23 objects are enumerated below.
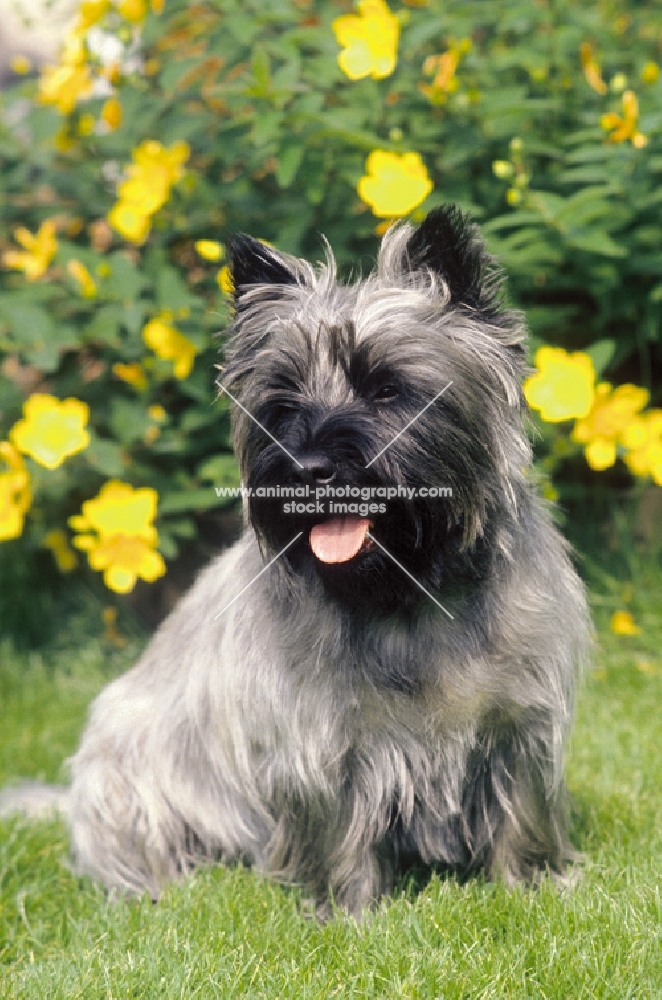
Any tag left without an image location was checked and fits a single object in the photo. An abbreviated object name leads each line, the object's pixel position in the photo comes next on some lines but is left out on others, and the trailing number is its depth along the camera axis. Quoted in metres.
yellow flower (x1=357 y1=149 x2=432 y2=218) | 3.45
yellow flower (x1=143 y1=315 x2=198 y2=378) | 3.96
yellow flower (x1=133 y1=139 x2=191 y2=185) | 3.94
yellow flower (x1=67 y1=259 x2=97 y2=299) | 3.98
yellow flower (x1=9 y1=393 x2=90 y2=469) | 3.88
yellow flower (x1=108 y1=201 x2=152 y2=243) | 3.95
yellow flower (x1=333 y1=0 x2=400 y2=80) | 3.56
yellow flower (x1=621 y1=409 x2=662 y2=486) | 3.75
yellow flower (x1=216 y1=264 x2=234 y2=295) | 2.62
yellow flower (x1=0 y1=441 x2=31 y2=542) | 3.97
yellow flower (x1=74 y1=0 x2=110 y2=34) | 3.96
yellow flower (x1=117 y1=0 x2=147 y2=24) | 3.94
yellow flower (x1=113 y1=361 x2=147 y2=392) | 4.09
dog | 2.33
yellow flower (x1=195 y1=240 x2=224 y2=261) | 3.64
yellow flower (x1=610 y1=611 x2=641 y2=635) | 4.02
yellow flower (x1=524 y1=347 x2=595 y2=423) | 3.62
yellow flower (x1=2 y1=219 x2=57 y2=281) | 4.04
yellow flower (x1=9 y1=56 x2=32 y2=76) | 4.21
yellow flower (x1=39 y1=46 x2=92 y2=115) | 4.02
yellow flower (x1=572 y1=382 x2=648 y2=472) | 3.78
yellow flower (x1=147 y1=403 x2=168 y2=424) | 4.11
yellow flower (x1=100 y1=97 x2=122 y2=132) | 4.10
